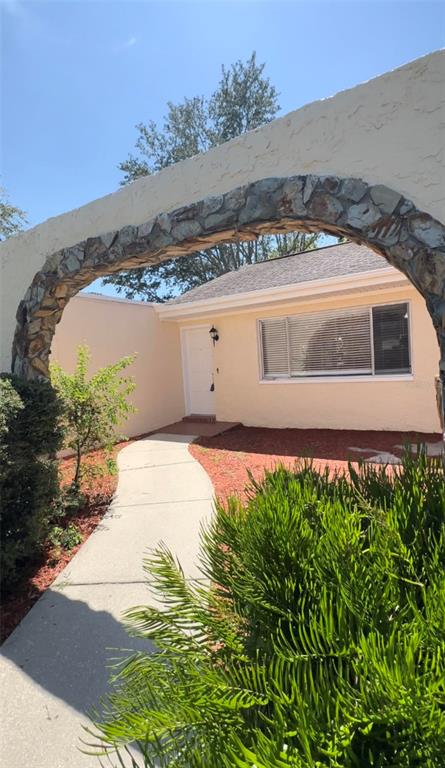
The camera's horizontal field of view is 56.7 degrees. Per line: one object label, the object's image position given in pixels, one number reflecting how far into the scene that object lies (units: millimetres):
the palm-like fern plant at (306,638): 1042
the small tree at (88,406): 5117
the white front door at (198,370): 11141
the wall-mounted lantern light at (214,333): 10484
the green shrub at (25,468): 3414
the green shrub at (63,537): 4255
